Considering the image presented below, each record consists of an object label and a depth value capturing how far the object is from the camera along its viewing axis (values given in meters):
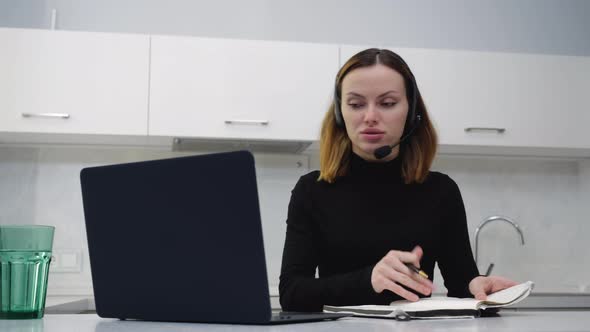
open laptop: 0.85
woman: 1.44
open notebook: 1.02
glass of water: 1.04
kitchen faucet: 3.09
